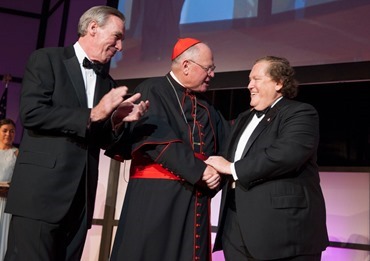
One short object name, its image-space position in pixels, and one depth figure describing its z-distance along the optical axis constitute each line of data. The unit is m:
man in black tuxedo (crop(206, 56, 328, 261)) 2.29
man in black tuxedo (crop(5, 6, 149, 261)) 2.05
